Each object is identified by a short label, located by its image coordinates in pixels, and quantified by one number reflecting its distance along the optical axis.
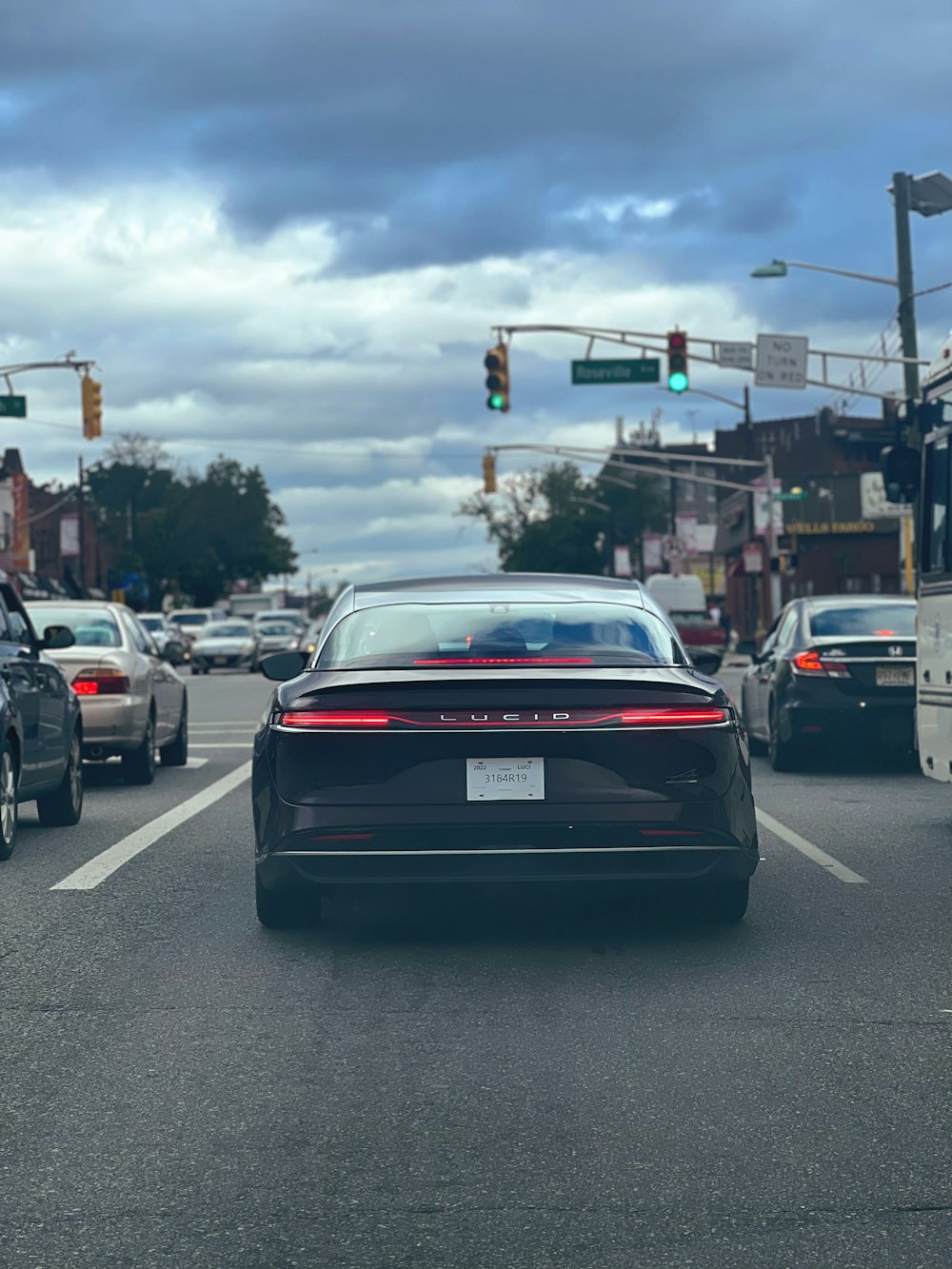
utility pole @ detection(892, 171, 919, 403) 29.25
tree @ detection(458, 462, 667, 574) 114.50
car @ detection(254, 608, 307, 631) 59.59
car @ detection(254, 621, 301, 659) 52.94
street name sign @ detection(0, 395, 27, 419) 37.03
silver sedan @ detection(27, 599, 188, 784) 15.57
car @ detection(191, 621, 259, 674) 51.19
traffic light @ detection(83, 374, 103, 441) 35.25
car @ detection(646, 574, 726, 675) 52.06
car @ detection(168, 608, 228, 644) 68.44
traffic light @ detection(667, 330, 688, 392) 31.92
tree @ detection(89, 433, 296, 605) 127.19
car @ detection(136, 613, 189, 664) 40.56
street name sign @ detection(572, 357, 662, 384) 33.16
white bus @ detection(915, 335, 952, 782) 11.19
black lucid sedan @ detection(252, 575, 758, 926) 7.24
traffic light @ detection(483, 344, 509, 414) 31.84
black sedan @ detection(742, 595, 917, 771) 15.43
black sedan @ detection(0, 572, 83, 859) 10.90
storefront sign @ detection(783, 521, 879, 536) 86.44
